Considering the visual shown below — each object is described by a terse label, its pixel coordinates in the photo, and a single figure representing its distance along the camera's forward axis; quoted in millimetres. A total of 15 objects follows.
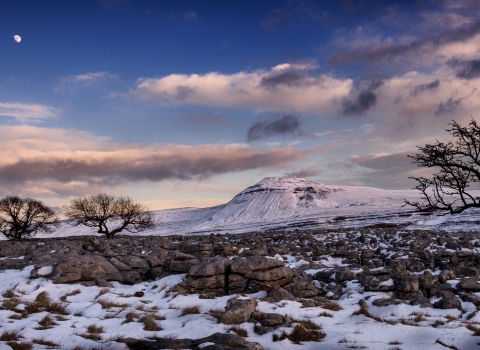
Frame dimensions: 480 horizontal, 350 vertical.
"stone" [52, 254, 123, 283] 17281
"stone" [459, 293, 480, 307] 13752
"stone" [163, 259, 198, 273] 18631
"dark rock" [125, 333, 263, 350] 9203
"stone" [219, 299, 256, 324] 11570
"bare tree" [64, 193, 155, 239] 52688
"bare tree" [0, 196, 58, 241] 55156
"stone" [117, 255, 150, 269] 19656
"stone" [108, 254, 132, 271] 19172
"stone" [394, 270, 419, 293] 15492
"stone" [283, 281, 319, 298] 15711
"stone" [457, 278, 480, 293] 15281
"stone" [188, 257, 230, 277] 16859
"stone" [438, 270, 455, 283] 16734
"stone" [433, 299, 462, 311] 13248
